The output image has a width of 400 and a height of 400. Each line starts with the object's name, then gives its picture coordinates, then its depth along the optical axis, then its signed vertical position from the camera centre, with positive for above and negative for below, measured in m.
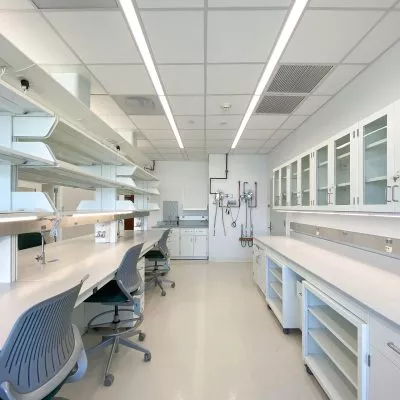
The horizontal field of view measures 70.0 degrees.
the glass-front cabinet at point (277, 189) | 4.76 +0.25
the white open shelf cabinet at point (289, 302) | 2.89 -1.00
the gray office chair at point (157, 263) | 4.48 -1.04
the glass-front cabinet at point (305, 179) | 3.33 +0.29
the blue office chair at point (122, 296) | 2.40 -0.80
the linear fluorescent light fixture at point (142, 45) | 1.86 +1.26
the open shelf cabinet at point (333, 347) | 1.48 -1.01
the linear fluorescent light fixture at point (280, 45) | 1.86 +1.26
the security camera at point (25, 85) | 2.25 +0.94
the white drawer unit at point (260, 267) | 3.87 -0.94
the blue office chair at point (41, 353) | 1.04 -0.61
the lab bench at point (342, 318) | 1.33 -0.71
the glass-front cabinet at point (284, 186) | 4.29 +0.27
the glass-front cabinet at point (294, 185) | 3.75 +0.25
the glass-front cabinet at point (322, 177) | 2.87 +0.28
